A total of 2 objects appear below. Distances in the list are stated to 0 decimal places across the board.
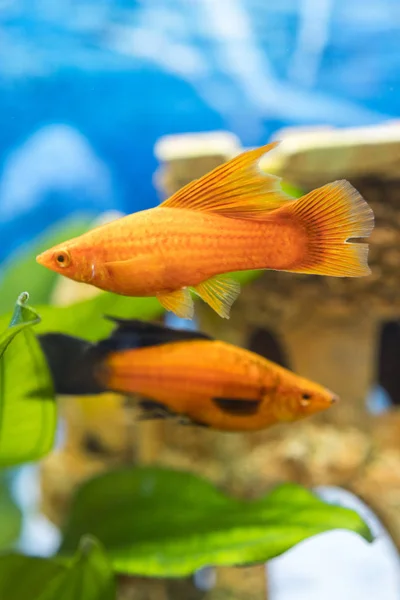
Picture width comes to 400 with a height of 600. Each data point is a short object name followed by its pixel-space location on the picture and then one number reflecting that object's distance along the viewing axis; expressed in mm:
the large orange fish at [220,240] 192
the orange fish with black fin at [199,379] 224
